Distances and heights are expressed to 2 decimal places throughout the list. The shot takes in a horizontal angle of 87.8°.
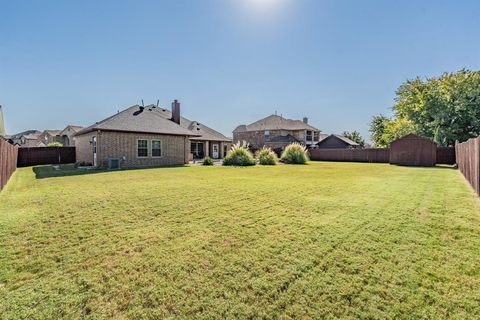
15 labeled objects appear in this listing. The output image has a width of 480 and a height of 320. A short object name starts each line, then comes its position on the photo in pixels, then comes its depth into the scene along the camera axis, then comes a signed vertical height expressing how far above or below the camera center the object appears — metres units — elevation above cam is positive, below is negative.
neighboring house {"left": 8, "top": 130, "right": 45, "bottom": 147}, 47.03 +4.91
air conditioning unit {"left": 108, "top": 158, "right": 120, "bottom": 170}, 14.46 -0.05
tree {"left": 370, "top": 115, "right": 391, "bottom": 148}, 43.31 +5.42
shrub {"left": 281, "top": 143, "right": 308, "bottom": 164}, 21.12 +0.37
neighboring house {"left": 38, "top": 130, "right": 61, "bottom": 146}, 41.69 +4.90
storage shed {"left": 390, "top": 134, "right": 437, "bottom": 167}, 19.25 +0.50
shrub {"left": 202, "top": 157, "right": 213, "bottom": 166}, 18.37 -0.10
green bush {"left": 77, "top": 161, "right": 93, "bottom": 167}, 15.76 -0.09
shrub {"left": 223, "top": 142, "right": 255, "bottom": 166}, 17.81 +0.17
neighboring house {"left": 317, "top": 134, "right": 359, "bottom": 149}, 37.59 +2.48
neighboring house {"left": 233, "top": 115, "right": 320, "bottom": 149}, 38.44 +4.43
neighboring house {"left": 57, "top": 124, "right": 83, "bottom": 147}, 38.62 +4.74
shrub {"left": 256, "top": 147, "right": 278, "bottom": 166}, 19.00 +0.15
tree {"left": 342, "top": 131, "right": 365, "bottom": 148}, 54.41 +4.98
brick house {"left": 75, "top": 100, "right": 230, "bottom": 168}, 14.84 +1.42
